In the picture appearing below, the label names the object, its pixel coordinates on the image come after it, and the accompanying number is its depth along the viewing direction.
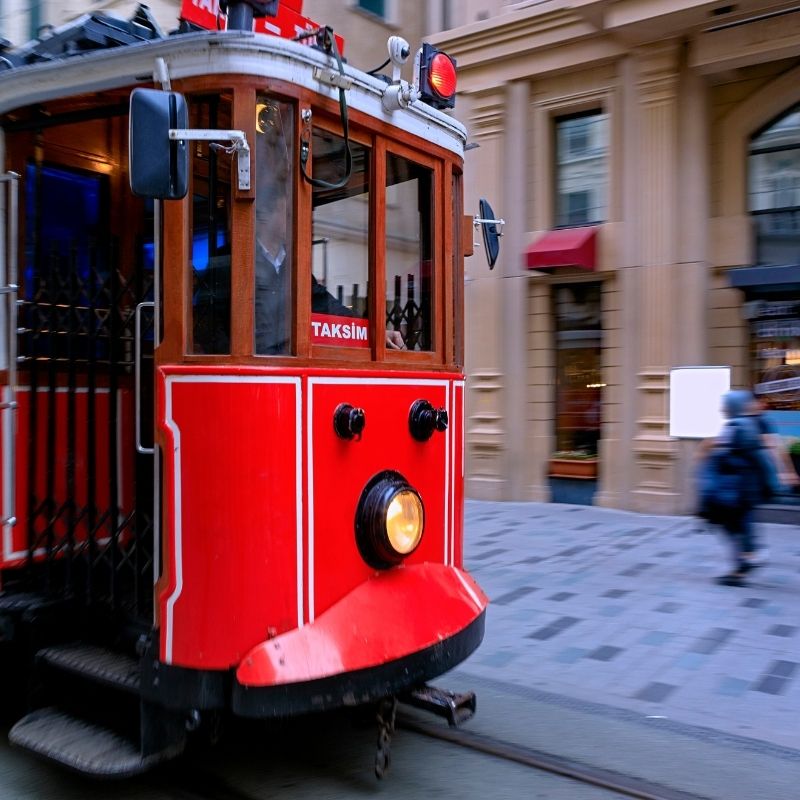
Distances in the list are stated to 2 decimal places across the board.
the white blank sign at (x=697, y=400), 8.59
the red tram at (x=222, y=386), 3.19
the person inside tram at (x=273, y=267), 3.31
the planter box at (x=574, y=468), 11.38
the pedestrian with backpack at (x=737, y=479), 7.02
